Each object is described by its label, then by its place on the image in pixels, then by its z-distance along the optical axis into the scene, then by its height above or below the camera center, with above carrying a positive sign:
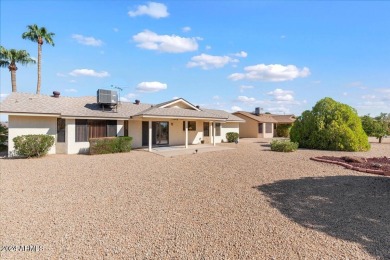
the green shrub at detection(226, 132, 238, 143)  25.55 -0.36
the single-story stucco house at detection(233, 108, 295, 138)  33.69 +1.52
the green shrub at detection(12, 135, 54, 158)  13.08 -0.58
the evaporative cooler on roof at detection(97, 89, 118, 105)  17.39 +3.26
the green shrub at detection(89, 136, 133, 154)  15.14 -0.74
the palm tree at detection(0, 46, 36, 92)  24.47 +9.42
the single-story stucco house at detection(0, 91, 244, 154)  14.55 +1.24
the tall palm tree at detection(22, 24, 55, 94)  25.68 +12.55
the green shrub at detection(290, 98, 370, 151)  16.17 +0.33
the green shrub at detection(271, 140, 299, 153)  15.22 -0.99
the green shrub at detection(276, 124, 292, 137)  36.59 +0.55
